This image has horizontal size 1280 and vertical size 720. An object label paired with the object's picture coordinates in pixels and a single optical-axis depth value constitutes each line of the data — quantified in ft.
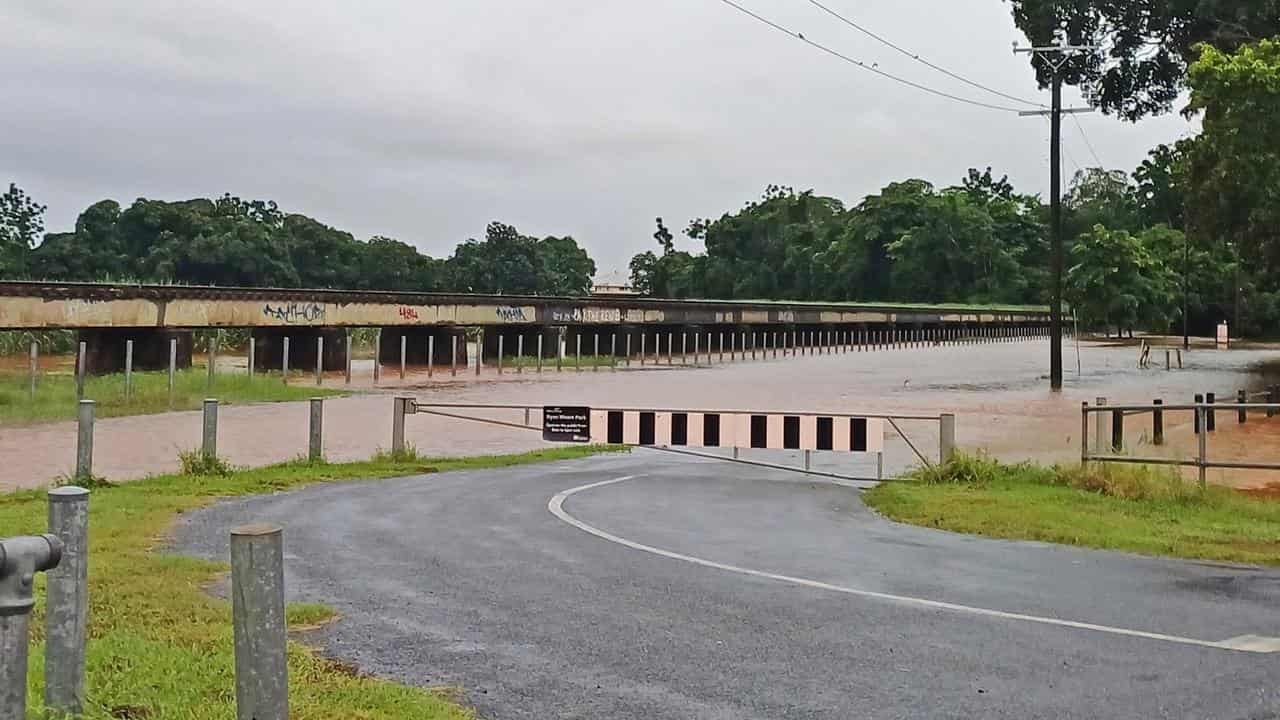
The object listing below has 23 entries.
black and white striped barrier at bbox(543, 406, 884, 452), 53.42
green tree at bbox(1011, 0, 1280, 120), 138.82
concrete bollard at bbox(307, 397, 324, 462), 54.75
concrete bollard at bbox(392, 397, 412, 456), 57.77
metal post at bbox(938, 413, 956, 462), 50.88
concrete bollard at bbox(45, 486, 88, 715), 14.87
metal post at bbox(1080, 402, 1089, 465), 49.90
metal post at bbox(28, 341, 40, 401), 94.35
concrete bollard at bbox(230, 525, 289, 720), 13.83
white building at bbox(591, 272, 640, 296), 473.67
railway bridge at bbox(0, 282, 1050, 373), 102.12
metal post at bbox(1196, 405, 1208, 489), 45.77
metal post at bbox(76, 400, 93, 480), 45.42
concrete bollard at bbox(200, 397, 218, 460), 50.05
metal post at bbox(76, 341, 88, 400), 89.12
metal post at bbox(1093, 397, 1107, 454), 52.86
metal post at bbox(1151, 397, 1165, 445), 66.59
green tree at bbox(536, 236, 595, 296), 355.36
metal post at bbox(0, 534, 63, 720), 12.98
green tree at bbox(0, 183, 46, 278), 257.75
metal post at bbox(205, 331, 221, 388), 108.06
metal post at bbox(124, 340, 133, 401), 93.76
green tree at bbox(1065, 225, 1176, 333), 249.55
